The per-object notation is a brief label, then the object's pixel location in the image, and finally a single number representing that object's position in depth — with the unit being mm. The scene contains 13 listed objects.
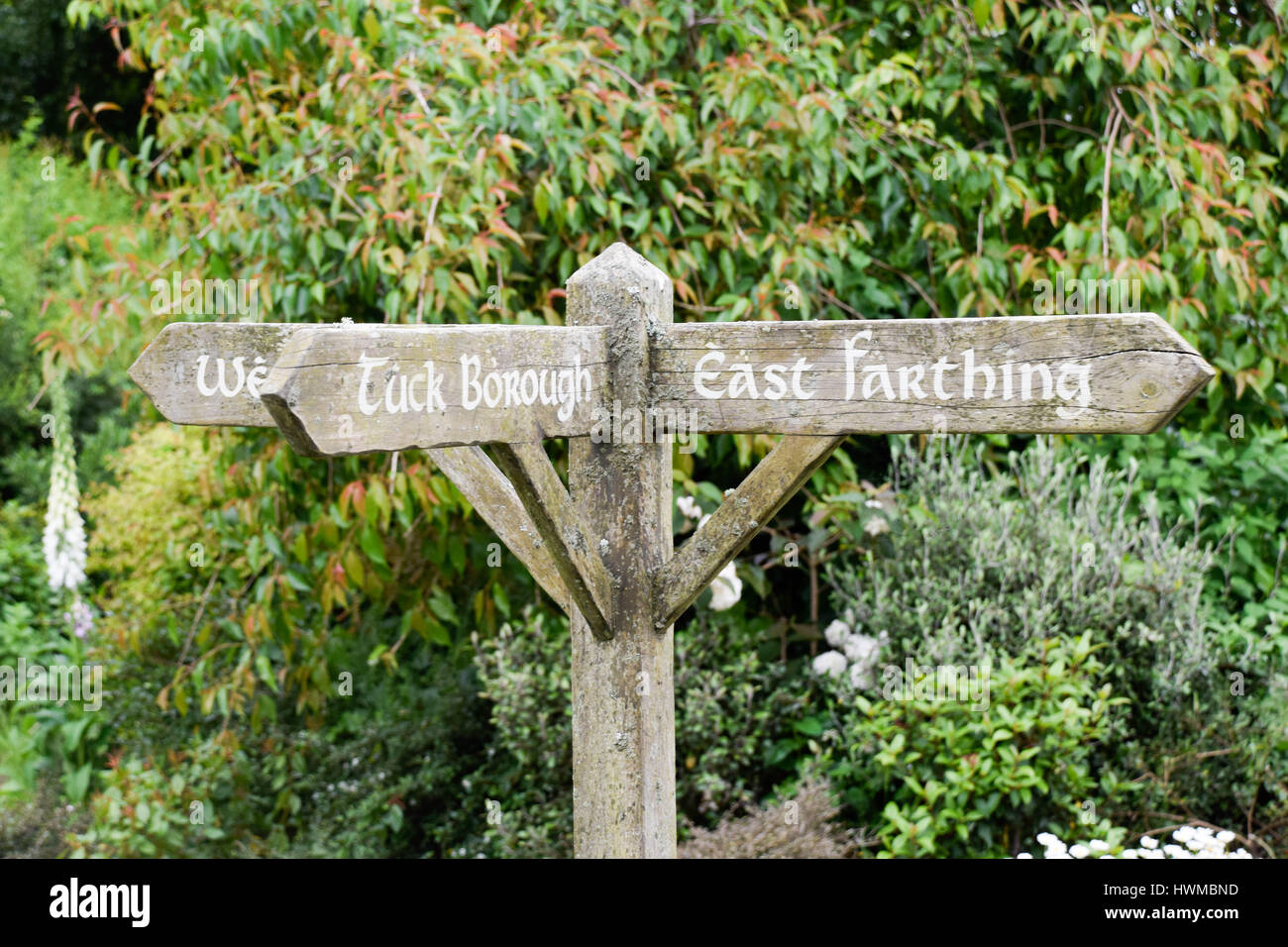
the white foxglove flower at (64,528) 4199
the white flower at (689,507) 3533
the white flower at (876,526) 3705
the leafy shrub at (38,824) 4176
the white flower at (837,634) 3670
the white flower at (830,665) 3635
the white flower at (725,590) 3480
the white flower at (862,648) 3574
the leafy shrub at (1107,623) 3430
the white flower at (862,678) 3549
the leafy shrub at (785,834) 3178
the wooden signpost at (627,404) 1611
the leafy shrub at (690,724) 3584
